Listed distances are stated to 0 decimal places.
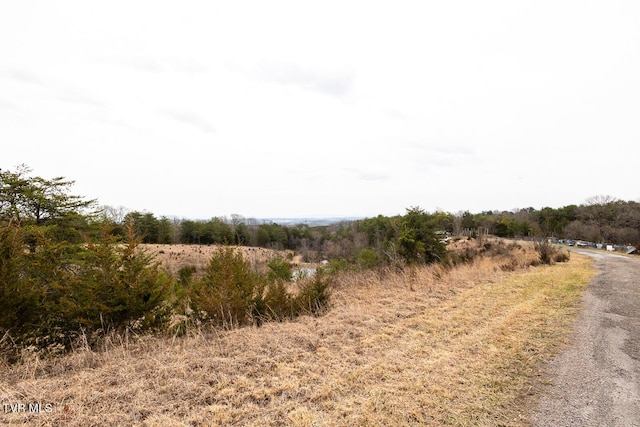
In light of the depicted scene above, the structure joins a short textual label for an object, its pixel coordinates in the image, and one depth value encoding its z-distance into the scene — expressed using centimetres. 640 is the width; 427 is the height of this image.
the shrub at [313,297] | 685
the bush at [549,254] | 1497
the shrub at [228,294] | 591
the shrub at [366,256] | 2027
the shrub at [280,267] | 1666
